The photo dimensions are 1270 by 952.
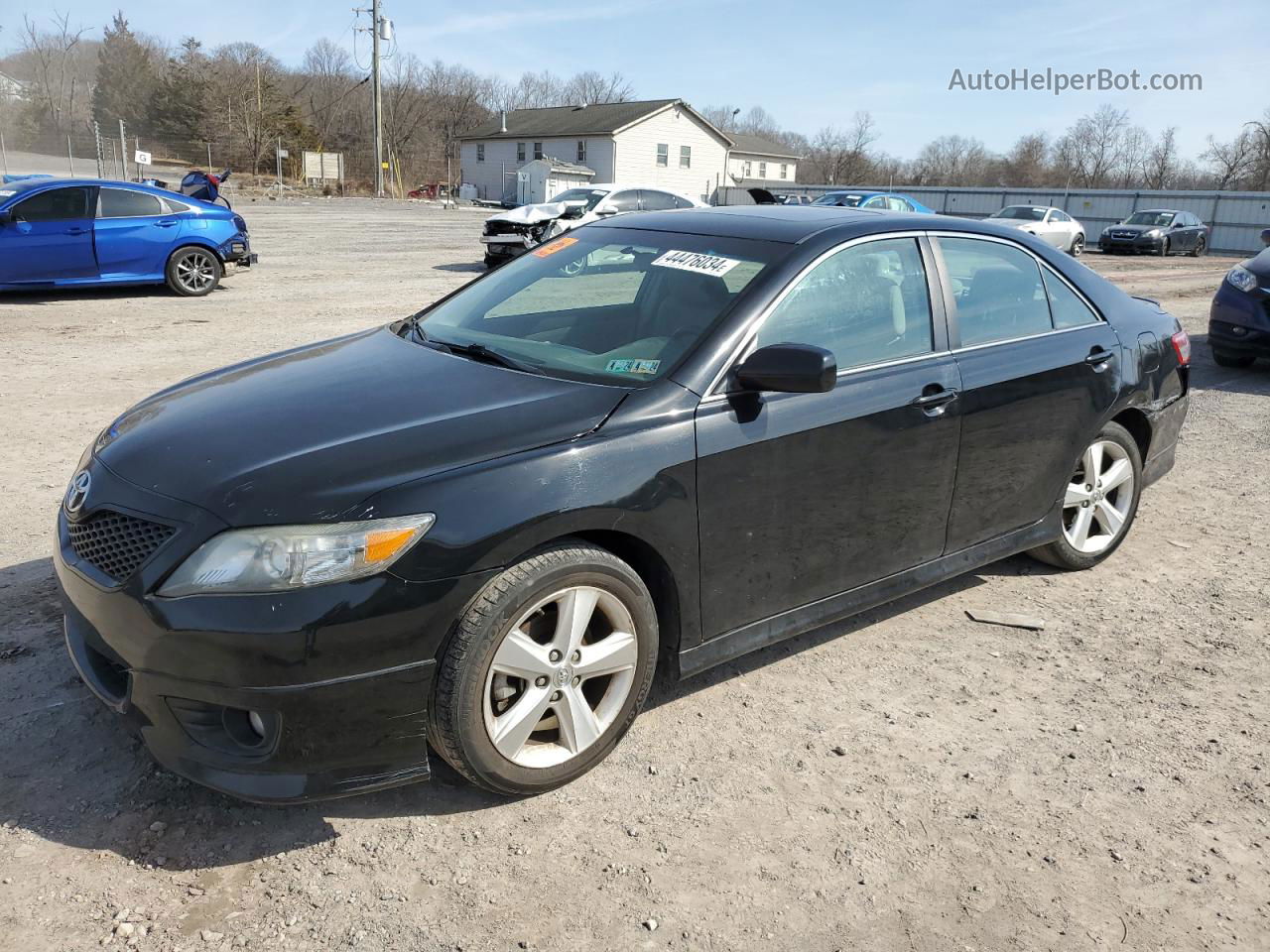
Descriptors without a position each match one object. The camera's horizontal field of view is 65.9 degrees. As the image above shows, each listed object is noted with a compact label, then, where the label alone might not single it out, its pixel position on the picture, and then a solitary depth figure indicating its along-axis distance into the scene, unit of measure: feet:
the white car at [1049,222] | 87.56
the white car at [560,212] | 59.16
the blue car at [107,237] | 40.01
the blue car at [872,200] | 72.13
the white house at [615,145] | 194.08
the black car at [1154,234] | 99.09
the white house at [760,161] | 241.96
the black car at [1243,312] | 30.37
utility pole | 158.71
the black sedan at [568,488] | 8.16
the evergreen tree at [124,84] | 249.14
